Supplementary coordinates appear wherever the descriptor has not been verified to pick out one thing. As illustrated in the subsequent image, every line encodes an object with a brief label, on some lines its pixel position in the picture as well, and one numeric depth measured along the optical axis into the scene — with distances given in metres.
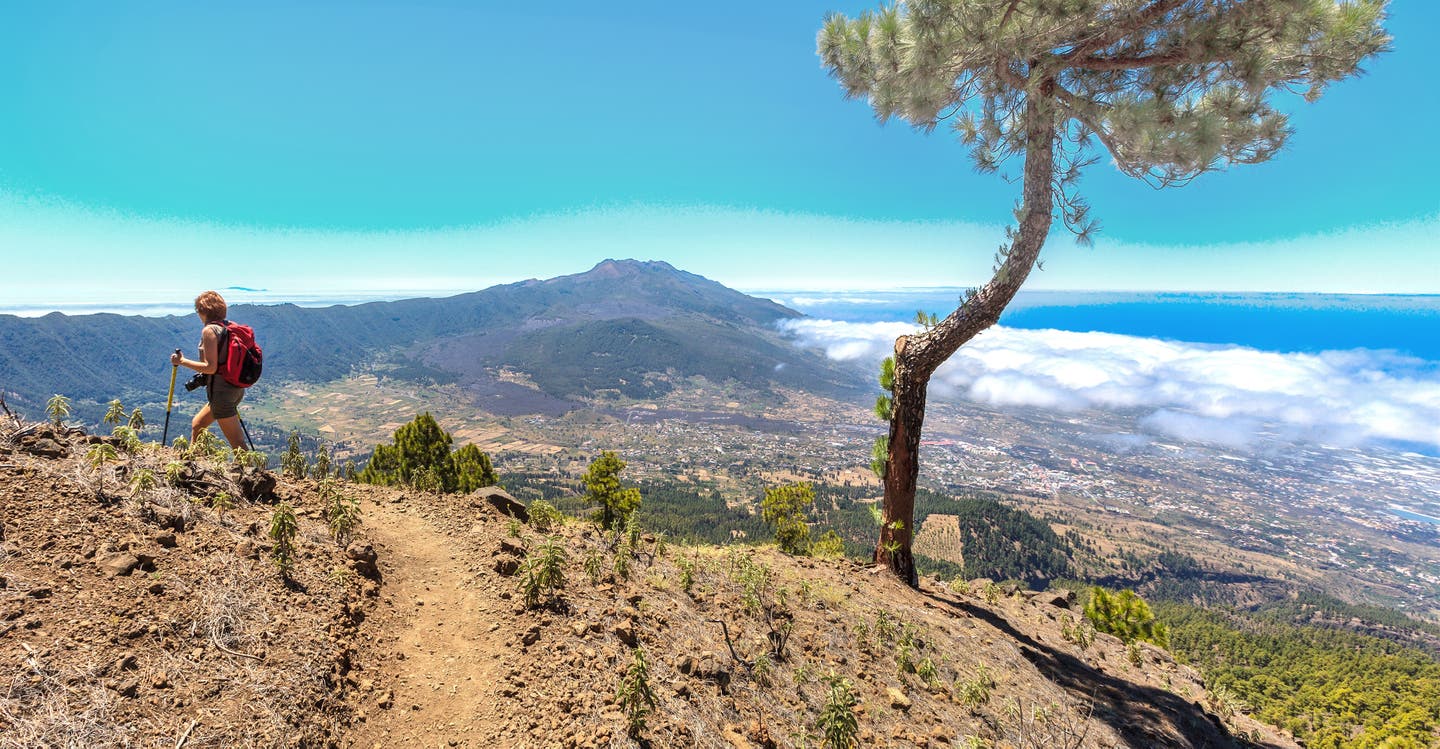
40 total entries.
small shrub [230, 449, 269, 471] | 5.46
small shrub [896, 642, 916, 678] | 5.37
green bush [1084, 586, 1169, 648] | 17.44
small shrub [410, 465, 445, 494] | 8.12
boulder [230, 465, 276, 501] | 5.18
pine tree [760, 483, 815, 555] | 13.61
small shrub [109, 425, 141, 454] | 5.14
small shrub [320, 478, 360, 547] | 5.16
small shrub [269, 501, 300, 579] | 4.15
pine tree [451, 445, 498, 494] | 13.48
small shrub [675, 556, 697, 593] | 5.61
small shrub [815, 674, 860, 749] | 3.83
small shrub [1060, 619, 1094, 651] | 8.46
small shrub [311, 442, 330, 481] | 7.04
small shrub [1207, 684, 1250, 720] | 7.46
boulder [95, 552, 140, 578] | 3.39
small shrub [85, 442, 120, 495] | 4.17
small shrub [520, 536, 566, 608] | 4.62
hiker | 5.64
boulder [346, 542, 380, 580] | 4.73
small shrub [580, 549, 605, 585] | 5.18
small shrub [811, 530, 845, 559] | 10.84
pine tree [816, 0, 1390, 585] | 6.04
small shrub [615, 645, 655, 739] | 3.47
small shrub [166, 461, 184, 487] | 4.45
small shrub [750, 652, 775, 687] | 4.56
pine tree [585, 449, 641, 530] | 12.14
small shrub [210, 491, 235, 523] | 4.39
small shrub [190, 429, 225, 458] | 5.61
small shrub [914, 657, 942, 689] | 5.27
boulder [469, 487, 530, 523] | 7.17
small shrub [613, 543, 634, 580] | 5.43
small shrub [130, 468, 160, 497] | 4.13
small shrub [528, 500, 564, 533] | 6.53
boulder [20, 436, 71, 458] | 4.44
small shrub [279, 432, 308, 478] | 6.91
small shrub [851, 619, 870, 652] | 5.57
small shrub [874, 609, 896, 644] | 5.83
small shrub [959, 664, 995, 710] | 5.20
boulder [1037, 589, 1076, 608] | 11.91
